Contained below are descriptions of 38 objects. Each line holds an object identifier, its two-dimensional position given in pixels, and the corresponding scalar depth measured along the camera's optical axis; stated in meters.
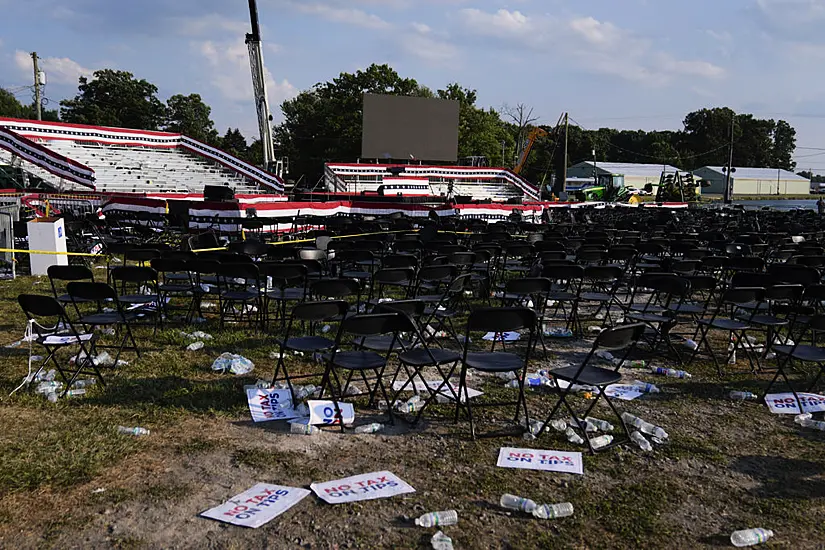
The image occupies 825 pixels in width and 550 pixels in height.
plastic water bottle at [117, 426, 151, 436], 4.34
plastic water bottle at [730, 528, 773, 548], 3.17
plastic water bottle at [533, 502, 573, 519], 3.38
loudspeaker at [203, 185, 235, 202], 20.12
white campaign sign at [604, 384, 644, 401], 5.33
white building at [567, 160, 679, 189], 77.06
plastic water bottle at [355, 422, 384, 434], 4.48
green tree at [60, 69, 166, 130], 61.78
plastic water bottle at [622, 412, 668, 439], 4.50
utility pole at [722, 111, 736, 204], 40.72
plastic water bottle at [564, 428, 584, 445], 4.37
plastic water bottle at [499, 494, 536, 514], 3.43
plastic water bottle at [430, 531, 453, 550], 3.07
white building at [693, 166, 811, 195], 78.38
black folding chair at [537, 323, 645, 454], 4.28
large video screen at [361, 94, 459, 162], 40.19
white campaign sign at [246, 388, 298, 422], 4.75
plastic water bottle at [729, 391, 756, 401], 5.34
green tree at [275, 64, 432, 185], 48.34
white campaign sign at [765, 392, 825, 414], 5.08
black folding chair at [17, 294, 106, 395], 4.94
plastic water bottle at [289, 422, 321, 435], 4.45
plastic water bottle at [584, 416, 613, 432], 4.61
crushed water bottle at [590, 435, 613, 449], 4.30
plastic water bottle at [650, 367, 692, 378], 5.95
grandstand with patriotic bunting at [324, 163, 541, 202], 36.81
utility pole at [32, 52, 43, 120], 36.30
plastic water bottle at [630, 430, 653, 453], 4.29
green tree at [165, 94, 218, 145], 70.00
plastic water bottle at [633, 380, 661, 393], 5.48
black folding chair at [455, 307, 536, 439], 4.34
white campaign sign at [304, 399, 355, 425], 4.62
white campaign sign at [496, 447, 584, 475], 3.98
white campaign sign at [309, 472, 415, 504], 3.56
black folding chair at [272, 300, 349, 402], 4.63
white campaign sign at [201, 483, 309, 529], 3.30
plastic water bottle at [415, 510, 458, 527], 3.28
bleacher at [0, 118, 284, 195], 26.88
